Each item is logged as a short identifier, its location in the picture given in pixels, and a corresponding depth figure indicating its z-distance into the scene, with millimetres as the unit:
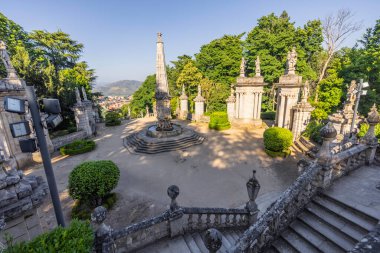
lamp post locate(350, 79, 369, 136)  10009
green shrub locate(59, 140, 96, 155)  14353
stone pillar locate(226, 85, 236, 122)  22328
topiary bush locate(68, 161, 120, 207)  7020
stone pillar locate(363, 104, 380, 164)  6430
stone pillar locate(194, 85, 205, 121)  23781
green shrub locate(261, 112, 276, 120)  27195
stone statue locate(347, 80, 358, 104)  12148
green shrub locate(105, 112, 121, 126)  25891
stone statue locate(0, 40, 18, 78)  11836
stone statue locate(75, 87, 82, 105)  18625
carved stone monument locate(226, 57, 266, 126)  19839
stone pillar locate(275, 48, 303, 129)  15336
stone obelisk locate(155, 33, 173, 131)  15969
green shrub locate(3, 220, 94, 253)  2414
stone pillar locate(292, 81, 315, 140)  13539
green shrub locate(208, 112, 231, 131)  20406
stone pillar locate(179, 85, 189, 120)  26666
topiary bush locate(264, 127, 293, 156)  11945
